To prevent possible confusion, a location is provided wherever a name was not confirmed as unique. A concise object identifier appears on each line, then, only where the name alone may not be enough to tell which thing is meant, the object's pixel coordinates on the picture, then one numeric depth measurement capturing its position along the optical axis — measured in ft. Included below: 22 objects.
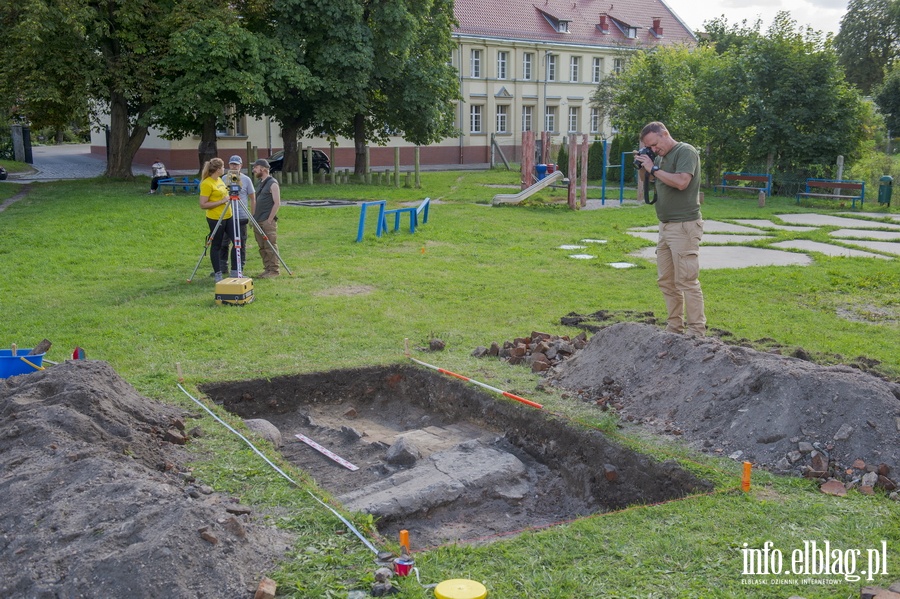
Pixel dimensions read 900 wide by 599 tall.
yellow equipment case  33.86
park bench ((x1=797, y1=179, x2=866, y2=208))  76.64
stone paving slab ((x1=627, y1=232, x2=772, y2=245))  53.09
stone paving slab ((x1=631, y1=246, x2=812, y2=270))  44.57
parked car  108.43
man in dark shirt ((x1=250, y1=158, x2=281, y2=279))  39.14
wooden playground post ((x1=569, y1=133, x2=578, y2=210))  73.72
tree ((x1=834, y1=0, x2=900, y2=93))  214.07
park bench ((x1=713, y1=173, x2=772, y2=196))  84.91
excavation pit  17.79
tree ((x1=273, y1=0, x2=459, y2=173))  85.81
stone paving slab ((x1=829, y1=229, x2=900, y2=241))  54.90
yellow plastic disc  11.97
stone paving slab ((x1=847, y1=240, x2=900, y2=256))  48.84
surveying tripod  36.13
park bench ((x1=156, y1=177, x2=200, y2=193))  78.12
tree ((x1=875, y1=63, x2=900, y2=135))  164.55
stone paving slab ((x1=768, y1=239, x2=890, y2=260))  47.96
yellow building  151.53
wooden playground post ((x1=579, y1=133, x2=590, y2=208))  75.46
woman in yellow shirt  38.24
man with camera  25.72
